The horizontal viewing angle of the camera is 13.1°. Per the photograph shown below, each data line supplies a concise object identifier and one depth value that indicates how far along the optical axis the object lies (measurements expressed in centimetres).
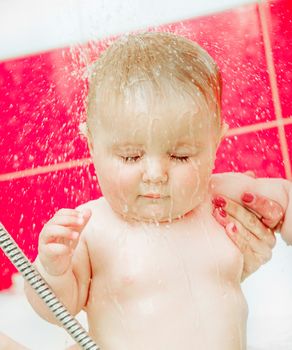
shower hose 110
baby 109
